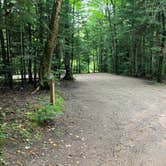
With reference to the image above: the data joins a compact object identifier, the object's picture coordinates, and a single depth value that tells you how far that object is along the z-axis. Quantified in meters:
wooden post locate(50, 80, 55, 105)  4.51
